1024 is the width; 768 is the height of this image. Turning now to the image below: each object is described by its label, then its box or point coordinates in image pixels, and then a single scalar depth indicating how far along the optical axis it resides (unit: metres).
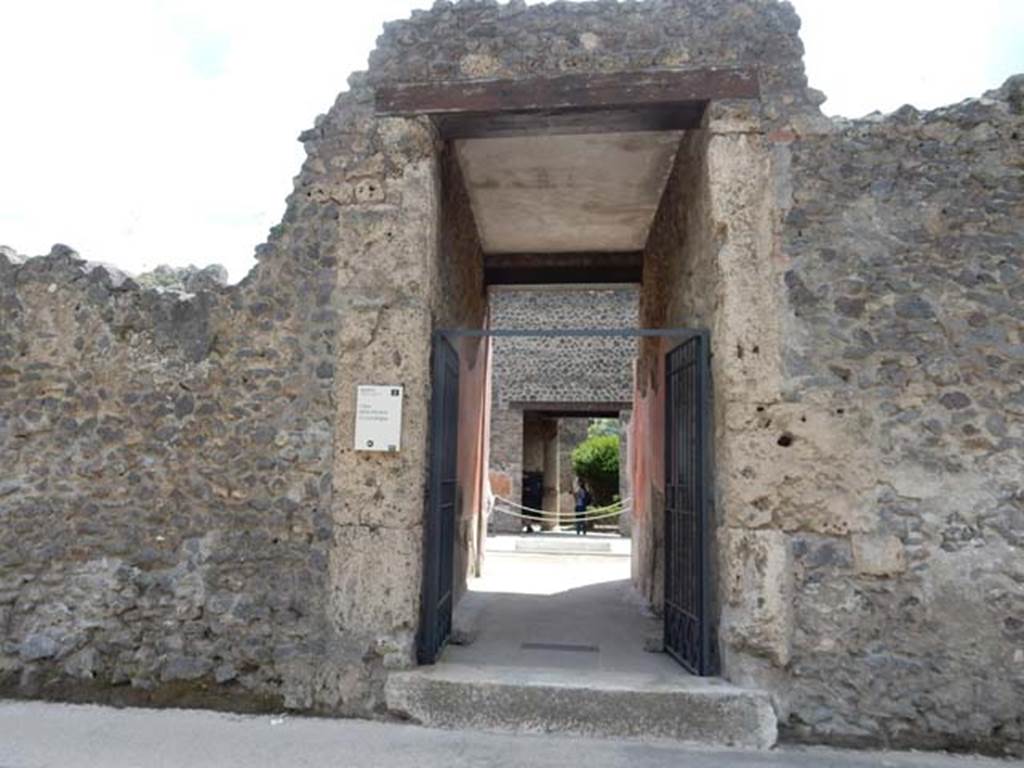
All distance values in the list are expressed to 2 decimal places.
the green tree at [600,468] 23.12
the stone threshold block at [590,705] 3.67
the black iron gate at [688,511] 4.11
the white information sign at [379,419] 4.18
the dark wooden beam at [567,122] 4.44
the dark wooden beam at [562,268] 7.49
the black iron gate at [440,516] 4.30
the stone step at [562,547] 12.07
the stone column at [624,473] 16.48
